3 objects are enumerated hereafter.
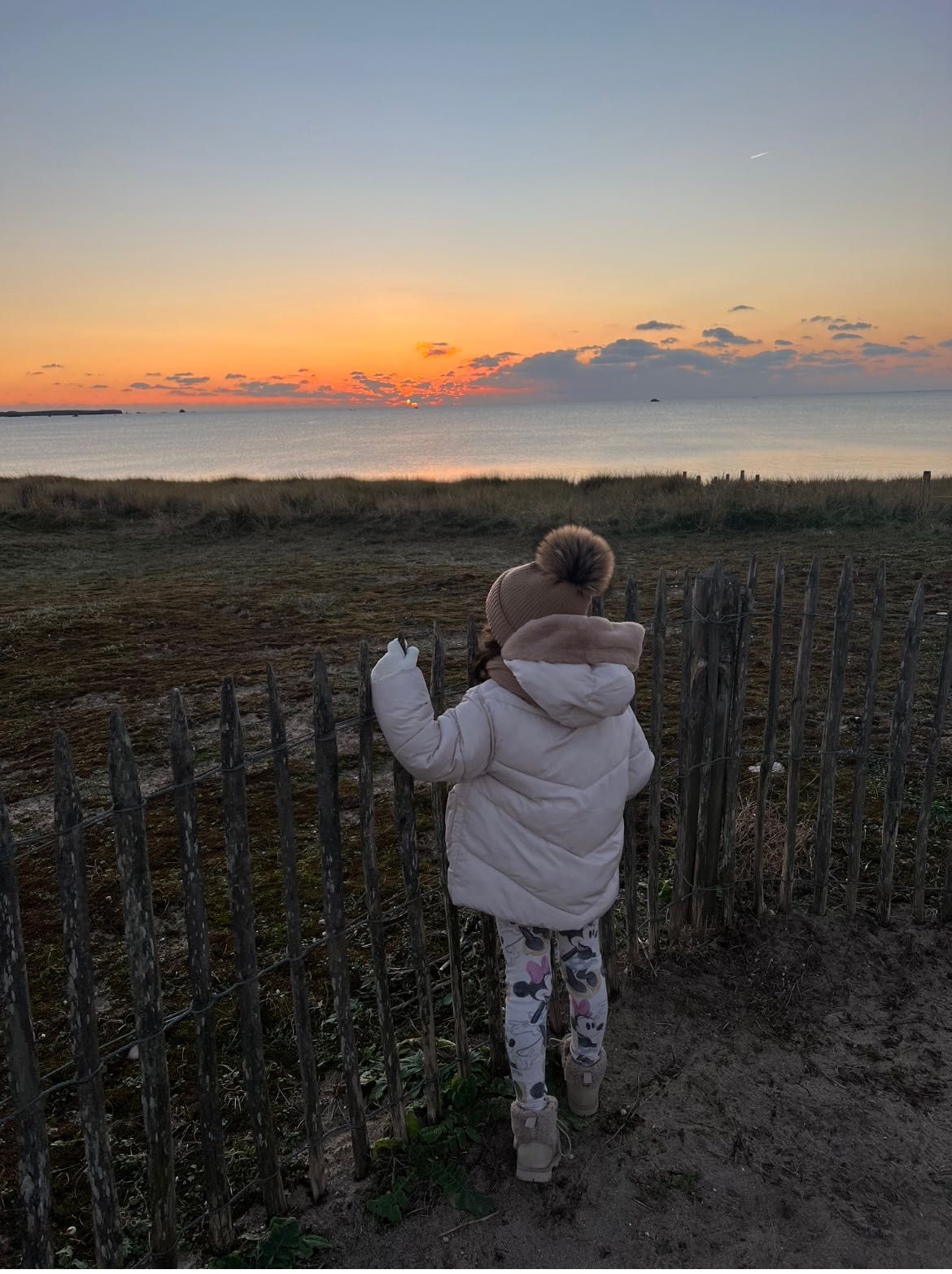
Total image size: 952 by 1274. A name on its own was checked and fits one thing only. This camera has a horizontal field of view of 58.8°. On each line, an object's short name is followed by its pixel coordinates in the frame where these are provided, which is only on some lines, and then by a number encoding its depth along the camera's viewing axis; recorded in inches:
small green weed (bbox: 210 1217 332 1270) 98.2
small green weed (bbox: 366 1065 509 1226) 105.2
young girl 97.7
